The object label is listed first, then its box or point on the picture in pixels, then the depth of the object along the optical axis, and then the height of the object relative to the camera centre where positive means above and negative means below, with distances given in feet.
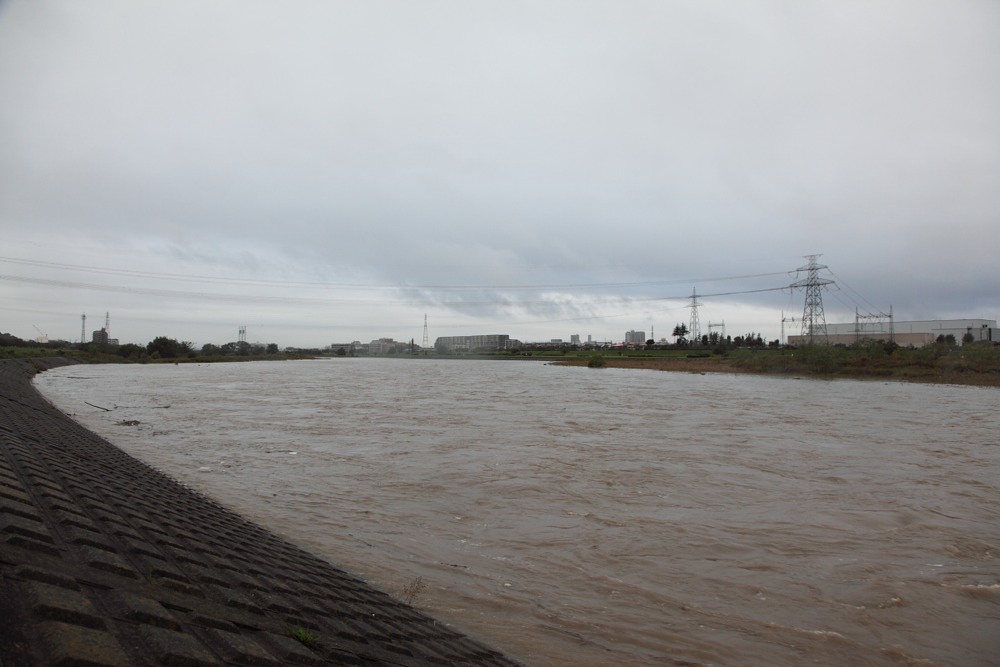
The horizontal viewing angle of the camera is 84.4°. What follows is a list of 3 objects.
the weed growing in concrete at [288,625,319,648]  10.34 -5.38
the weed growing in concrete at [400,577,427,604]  18.49 -8.19
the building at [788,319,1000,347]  333.44 +19.76
